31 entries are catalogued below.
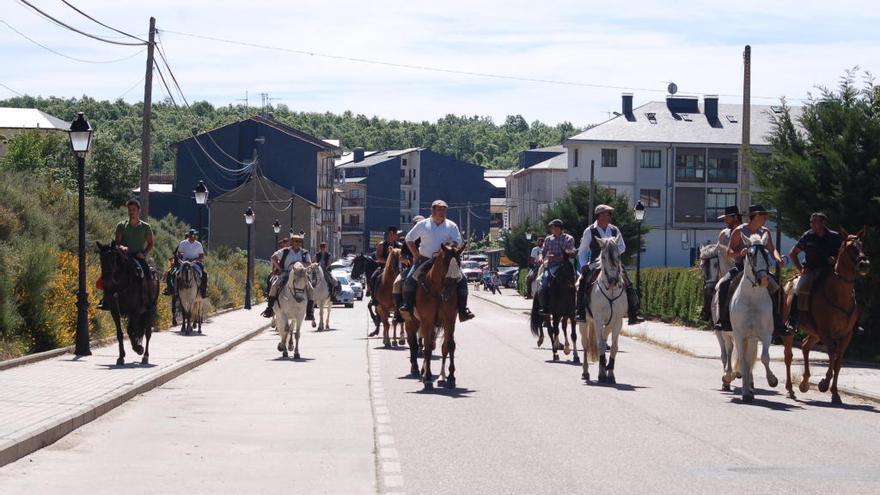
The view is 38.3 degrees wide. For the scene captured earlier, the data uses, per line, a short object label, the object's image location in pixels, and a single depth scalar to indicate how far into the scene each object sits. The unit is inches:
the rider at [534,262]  1128.6
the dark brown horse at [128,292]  800.9
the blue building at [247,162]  4168.3
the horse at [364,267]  1146.7
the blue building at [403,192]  6077.8
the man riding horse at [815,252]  678.5
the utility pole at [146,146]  1356.2
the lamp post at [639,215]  1748.3
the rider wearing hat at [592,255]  742.5
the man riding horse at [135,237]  823.1
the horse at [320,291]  1189.1
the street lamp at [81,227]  835.4
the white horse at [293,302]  967.0
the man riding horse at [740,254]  673.0
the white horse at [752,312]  642.2
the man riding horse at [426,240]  709.9
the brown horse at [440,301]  688.4
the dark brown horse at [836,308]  661.9
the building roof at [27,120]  4382.4
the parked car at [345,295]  2387.2
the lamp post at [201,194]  1547.7
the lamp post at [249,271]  1880.5
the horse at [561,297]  928.9
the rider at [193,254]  1227.9
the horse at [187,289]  1190.3
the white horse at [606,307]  724.7
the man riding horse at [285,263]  981.8
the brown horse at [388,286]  934.4
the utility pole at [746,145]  1109.7
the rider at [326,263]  1333.7
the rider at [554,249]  927.0
